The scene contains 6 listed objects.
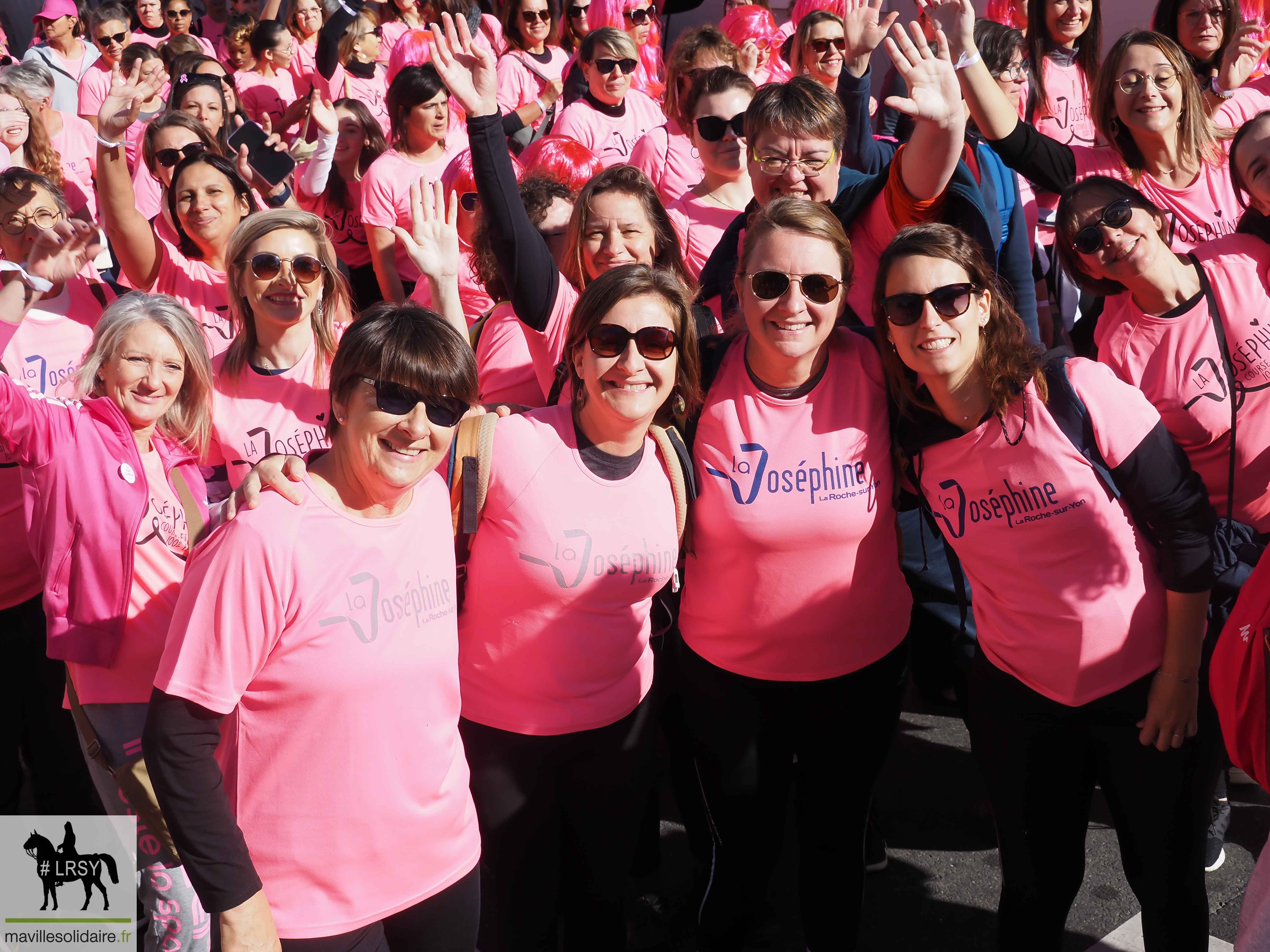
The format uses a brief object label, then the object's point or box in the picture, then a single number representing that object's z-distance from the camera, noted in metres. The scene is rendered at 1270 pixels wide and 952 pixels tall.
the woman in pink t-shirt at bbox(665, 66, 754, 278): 3.95
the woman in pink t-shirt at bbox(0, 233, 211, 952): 2.54
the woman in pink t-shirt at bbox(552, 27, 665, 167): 5.51
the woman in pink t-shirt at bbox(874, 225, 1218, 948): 2.25
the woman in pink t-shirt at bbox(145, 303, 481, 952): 1.79
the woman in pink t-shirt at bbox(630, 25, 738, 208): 4.58
